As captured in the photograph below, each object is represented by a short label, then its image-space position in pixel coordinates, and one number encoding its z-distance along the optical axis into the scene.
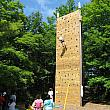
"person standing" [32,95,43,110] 5.27
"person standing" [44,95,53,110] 5.40
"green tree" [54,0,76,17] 13.05
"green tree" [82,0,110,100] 9.65
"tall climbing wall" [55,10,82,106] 8.97
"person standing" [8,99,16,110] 6.65
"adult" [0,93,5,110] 7.70
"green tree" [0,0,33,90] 8.88
